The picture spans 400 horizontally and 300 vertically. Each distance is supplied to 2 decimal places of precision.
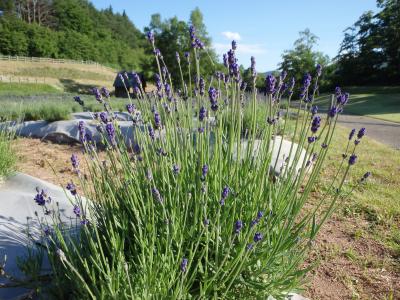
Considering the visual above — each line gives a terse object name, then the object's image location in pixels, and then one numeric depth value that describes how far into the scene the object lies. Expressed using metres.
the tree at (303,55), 22.47
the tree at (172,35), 30.61
